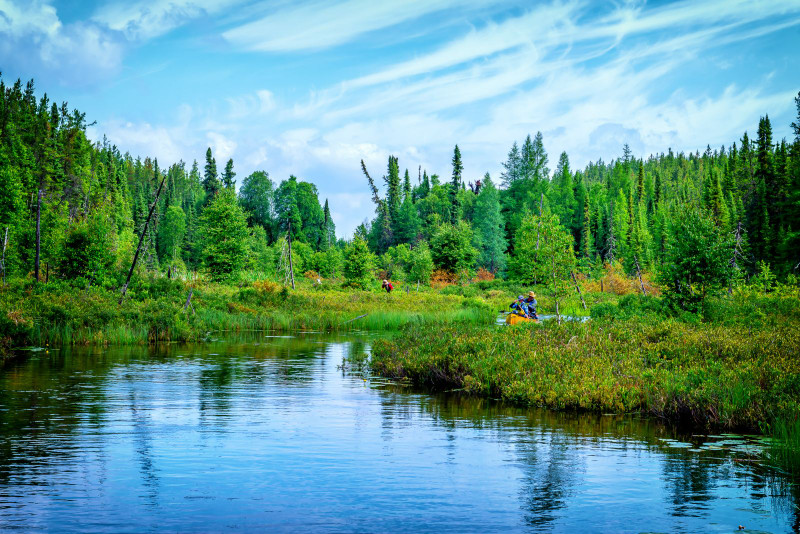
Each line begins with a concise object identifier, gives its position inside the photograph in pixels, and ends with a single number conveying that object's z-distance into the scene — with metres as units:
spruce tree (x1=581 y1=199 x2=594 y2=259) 115.81
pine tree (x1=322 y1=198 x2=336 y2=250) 138.55
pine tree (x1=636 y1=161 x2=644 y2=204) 148.00
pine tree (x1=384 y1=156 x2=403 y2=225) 110.03
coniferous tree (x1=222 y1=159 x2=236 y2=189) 108.75
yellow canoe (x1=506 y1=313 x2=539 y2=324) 30.66
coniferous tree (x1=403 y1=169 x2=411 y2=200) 115.87
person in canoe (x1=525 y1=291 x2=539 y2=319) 30.73
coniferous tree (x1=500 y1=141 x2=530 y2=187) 113.12
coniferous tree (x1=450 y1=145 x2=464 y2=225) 103.08
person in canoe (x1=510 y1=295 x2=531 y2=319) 31.34
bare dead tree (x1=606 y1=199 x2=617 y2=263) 96.54
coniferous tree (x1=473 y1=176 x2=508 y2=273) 94.31
